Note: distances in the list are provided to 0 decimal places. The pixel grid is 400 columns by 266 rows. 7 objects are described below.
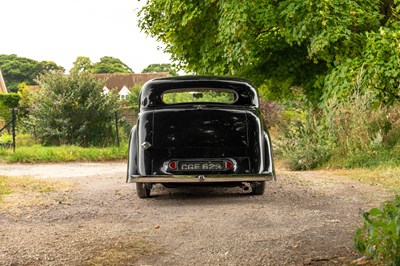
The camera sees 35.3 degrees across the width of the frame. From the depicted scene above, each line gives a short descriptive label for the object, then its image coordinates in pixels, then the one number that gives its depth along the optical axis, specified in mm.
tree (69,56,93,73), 65950
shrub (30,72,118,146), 22828
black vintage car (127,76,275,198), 8312
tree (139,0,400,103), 14633
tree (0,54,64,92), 66188
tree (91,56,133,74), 74125
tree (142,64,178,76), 76756
